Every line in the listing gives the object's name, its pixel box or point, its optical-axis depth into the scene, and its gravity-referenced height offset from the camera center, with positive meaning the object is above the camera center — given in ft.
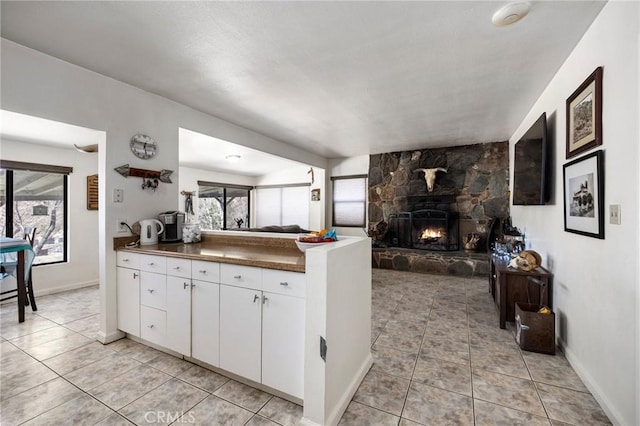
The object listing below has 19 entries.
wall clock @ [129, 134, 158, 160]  8.65 +2.08
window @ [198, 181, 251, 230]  23.46 +0.48
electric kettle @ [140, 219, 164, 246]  8.61 -0.67
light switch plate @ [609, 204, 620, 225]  4.80 -0.06
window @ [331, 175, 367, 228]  21.25 +0.81
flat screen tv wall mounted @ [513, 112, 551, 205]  8.05 +1.44
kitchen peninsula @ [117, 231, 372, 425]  4.75 -2.18
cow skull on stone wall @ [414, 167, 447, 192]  17.66 +2.28
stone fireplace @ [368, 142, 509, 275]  16.48 +0.35
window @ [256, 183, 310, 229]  24.50 +0.51
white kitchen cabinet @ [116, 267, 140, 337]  7.73 -2.57
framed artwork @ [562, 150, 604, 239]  5.33 +0.33
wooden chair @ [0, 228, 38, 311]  9.89 -2.77
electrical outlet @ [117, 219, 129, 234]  8.29 -0.50
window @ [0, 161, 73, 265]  11.62 +0.24
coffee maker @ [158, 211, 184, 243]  9.05 -0.55
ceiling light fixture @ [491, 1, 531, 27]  5.26 +3.91
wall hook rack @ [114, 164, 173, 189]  8.36 +1.18
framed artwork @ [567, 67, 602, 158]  5.42 +2.06
